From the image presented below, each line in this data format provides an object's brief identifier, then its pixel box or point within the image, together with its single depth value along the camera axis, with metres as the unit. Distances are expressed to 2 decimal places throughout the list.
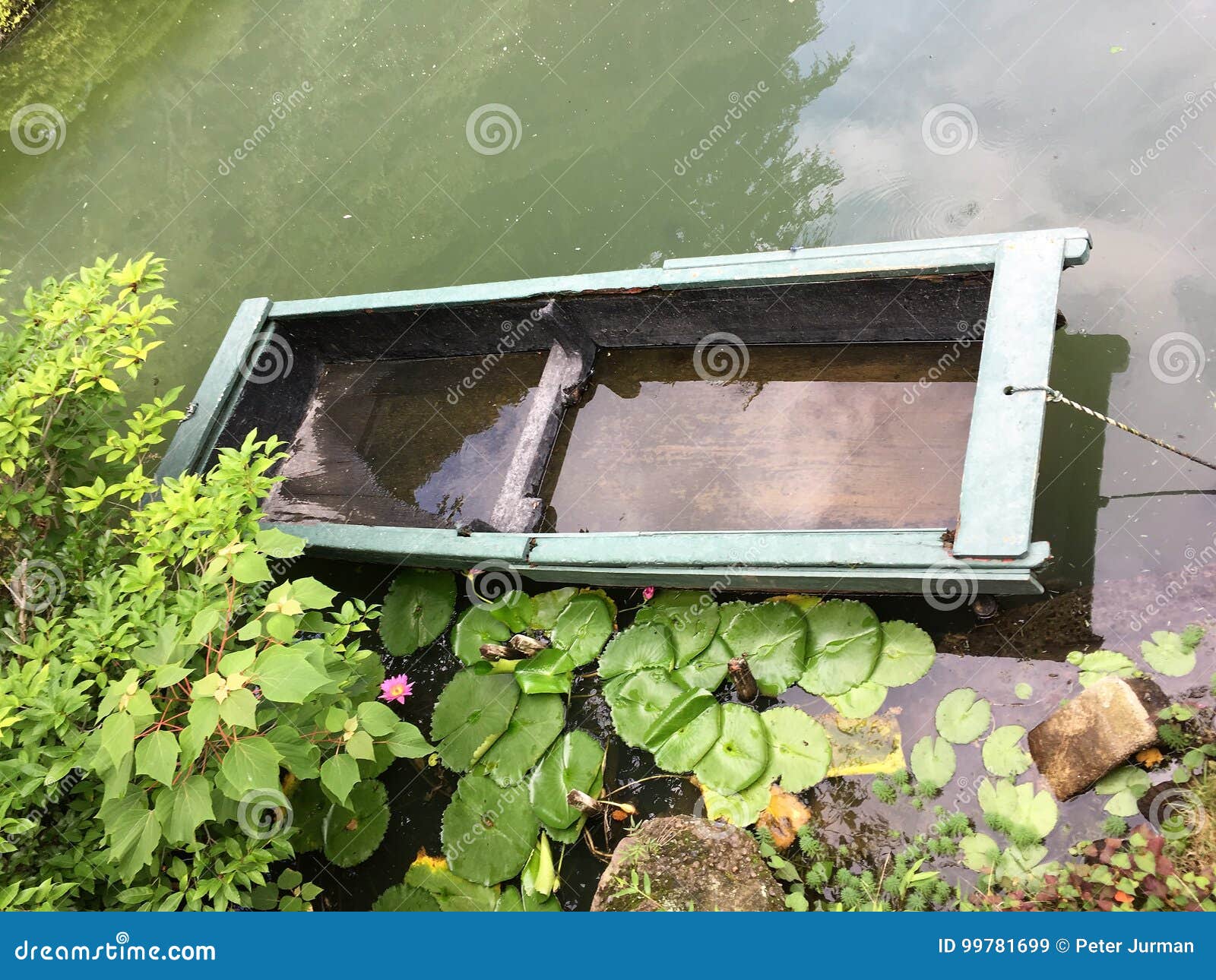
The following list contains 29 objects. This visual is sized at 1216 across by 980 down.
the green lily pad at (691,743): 2.96
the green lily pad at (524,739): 3.14
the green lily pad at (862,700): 2.88
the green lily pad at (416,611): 3.61
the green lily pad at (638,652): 3.16
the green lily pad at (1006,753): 2.69
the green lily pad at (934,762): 2.75
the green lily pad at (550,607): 3.46
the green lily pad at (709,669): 3.07
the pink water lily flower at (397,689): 3.51
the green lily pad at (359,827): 3.23
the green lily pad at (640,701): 3.08
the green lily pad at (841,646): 2.94
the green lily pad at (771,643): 3.00
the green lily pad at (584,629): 3.31
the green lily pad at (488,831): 2.99
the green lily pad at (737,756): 2.89
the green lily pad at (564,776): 3.00
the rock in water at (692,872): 2.69
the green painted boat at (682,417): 2.59
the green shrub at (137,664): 2.13
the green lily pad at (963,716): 2.77
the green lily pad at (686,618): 3.15
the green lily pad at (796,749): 2.86
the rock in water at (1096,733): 2.53
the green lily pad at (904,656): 2.90
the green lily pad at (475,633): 3.45
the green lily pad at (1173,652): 2.69
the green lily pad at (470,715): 3.22
